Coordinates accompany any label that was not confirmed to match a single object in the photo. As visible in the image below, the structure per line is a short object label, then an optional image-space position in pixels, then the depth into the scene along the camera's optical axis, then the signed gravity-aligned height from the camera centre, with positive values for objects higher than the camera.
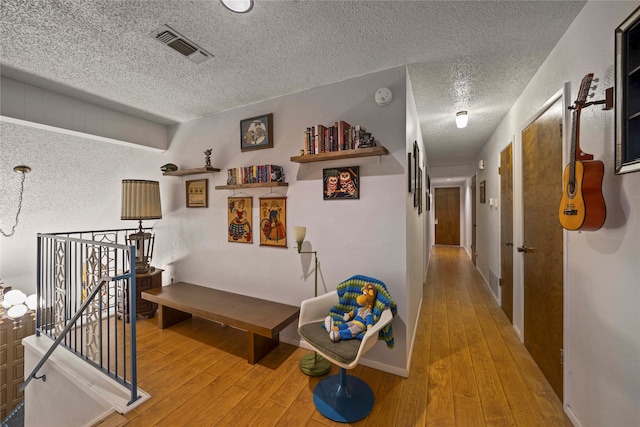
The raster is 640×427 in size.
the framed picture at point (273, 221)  2.58 -0.10
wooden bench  2.17 -0.96
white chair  1.58 -0.97
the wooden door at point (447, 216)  8.40 -0.23
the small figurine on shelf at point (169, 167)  3.19 +0.58
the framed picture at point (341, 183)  2.17 +0.25
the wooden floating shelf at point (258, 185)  2.48 +0.28
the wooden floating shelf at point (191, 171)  2.92 +0.50
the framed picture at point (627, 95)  1.03 +0.49
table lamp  2.96 +0.08
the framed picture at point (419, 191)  3.06 +0.24
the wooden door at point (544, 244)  1.76 -0.28
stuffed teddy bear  1.75 -0.82
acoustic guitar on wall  1.26 +0.12
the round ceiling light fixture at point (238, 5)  1.36 +1.16
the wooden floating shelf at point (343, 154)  1.95 +0.47
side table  3.04 -0.96
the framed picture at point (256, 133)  2.63 +0.87
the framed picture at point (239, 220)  2.81 -0.09
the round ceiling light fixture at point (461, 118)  2.87 +1.07
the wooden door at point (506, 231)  2.79 -0.26
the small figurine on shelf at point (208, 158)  2.94 +0.65
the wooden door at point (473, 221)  5.65 -0.28
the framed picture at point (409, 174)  2.14 +0.32
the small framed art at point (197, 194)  3.14 +0.24
